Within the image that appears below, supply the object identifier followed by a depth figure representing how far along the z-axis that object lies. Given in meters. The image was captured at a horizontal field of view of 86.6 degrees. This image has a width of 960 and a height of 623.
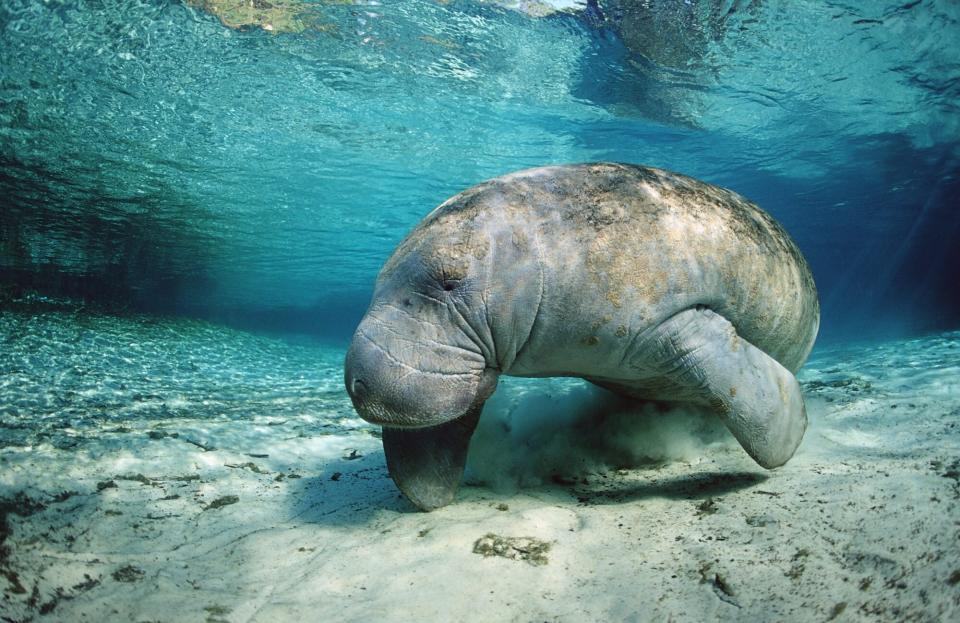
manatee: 2.17
